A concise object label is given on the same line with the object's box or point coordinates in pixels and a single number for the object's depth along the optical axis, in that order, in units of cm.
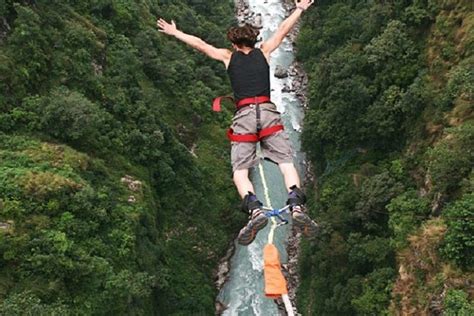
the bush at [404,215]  2202
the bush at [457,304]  1690
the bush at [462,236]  1798
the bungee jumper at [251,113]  758
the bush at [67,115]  2484
